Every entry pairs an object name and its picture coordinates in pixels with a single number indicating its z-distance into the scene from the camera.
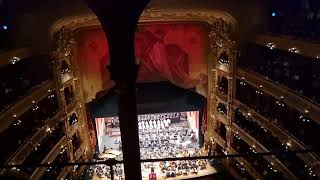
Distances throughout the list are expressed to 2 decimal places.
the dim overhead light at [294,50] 12.71
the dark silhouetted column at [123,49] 4.74
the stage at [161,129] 18.59
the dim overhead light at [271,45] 14.30
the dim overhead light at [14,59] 13.03
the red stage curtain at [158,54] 17.66
